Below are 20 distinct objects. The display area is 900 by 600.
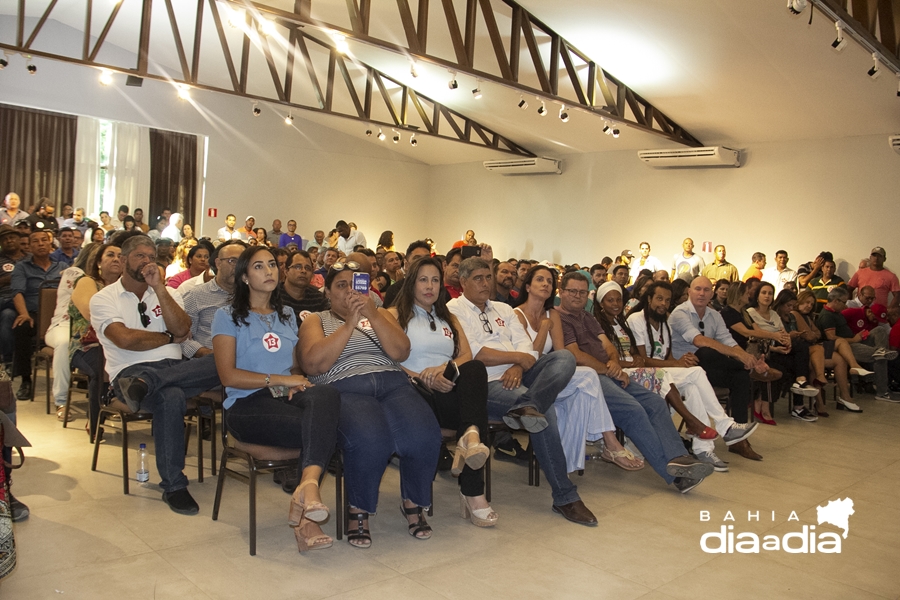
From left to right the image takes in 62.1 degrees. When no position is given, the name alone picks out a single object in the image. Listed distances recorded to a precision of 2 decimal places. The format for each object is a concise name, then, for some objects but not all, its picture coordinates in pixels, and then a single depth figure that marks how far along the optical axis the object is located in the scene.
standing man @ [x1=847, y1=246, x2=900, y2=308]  9.48
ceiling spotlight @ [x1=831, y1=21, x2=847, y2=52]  5.99
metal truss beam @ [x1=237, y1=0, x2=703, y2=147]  7.12
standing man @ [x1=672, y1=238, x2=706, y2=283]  11.52
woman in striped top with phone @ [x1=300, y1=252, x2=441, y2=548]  2.88
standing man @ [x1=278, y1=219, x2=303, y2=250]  13.30
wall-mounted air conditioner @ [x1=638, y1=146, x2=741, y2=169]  11.30
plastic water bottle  3.51
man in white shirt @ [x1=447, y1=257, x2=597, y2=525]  3.34
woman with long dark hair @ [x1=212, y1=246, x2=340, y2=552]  2.72
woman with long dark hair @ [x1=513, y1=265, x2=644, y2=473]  3.76
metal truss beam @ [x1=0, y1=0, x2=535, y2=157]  8.08
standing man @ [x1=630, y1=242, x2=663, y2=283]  11.87
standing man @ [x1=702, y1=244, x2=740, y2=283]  10.64
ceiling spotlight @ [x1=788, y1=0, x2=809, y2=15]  5.33
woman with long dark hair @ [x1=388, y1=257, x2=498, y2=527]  3.15
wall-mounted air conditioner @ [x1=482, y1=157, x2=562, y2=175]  13.98
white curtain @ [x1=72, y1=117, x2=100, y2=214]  12.59
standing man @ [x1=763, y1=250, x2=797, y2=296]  10.73
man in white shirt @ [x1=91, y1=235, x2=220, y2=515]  3.23
